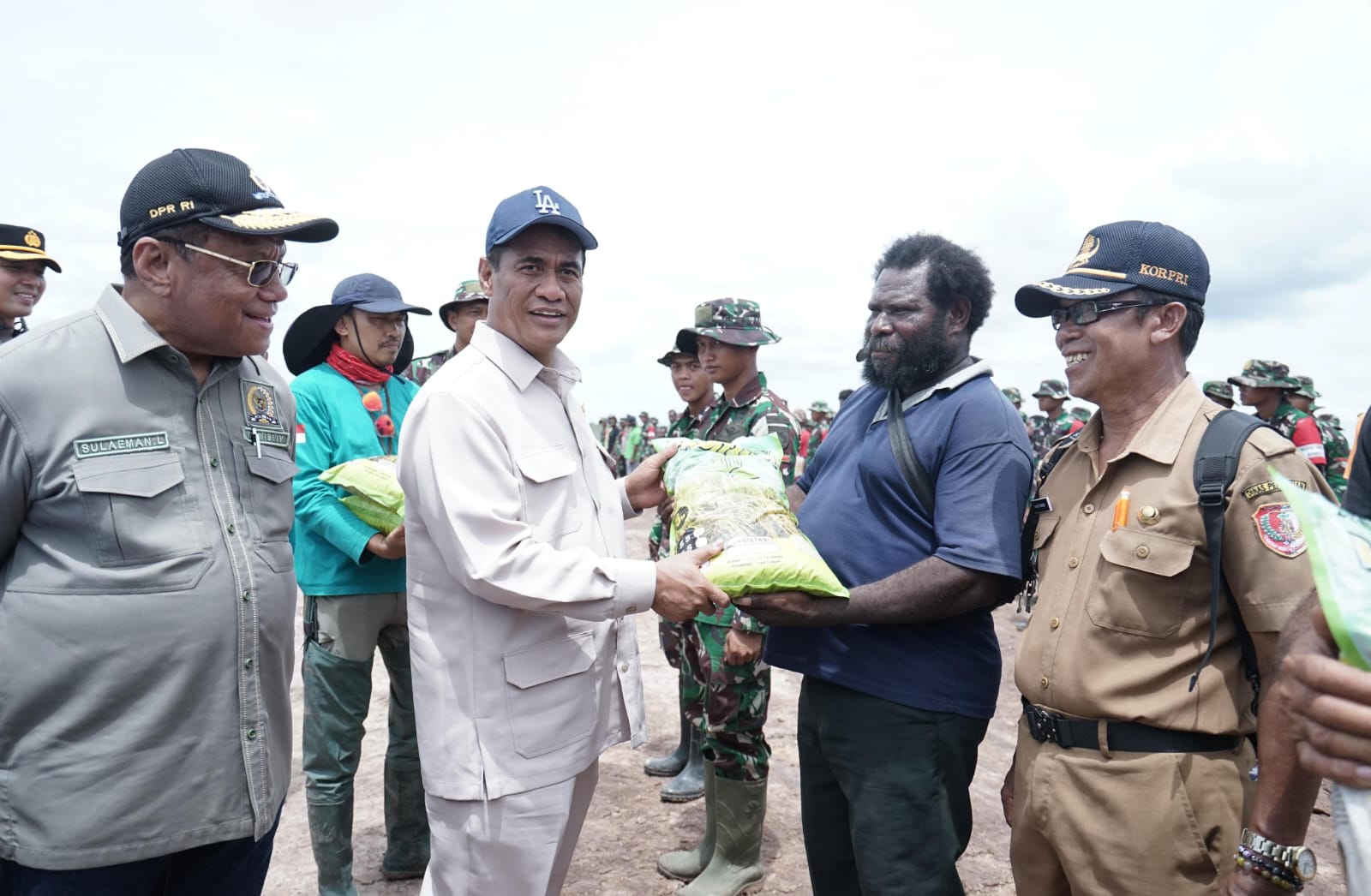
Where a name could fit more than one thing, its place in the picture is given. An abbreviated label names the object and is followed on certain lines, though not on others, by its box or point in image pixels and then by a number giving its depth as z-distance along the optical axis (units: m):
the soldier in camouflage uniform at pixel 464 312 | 5.27
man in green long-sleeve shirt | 3.44
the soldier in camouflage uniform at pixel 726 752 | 3.73
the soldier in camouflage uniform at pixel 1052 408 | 12.44
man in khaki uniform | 1.97
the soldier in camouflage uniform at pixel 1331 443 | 8.94
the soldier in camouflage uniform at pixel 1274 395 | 8.48
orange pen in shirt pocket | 2.15
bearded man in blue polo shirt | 2.40
